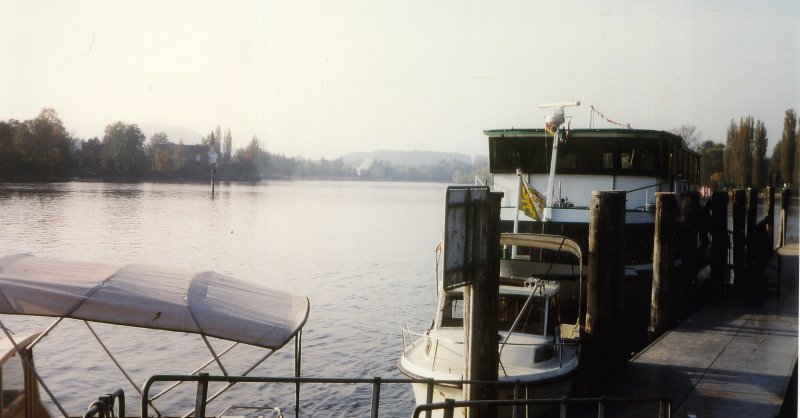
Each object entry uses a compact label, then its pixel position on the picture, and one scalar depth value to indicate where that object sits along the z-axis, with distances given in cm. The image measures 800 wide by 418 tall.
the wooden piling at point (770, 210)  3269
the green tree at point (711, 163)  8100
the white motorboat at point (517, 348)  1141
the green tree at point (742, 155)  5669
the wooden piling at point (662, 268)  1669
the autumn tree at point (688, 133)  8984
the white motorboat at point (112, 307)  782
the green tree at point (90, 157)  7350
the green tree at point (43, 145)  5309
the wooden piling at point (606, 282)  1374
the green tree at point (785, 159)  3351
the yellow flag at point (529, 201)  1759
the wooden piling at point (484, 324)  950
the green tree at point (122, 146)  7912
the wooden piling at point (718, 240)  2200
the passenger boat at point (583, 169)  1920
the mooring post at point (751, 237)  2748
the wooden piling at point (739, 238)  2512
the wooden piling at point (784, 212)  3612
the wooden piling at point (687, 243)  1890
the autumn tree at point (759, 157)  5544
